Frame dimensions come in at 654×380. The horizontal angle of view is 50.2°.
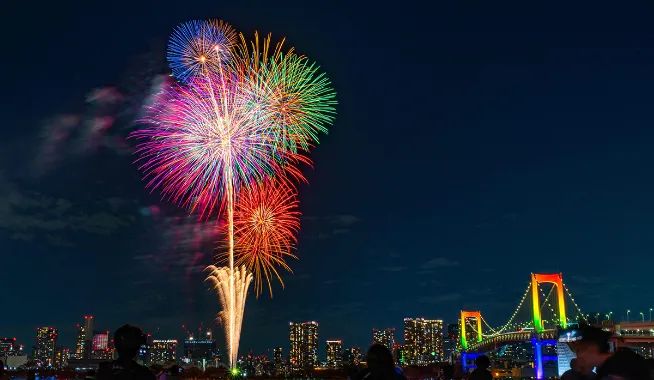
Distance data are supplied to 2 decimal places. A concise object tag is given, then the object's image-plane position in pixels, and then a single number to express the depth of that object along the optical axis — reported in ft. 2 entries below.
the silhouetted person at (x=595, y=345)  15.44
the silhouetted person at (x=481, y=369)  30.76
